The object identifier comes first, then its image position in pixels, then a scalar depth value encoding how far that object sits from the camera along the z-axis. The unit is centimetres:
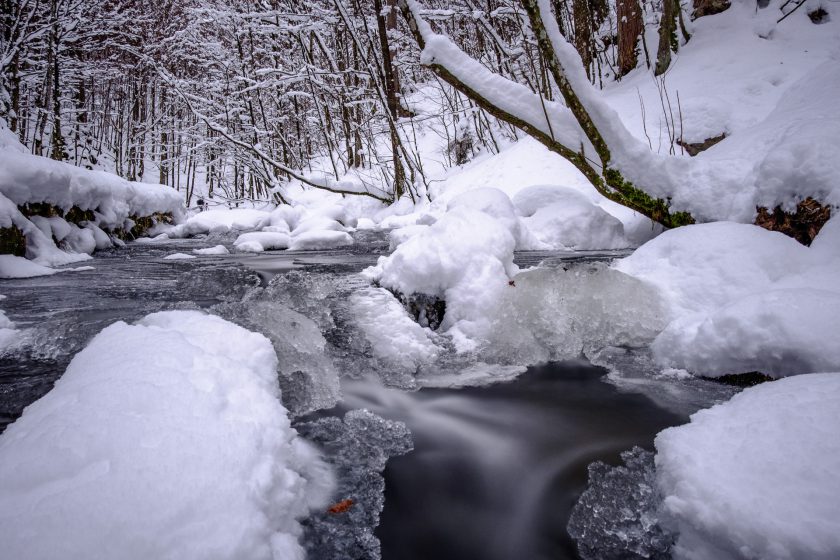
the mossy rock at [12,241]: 424
